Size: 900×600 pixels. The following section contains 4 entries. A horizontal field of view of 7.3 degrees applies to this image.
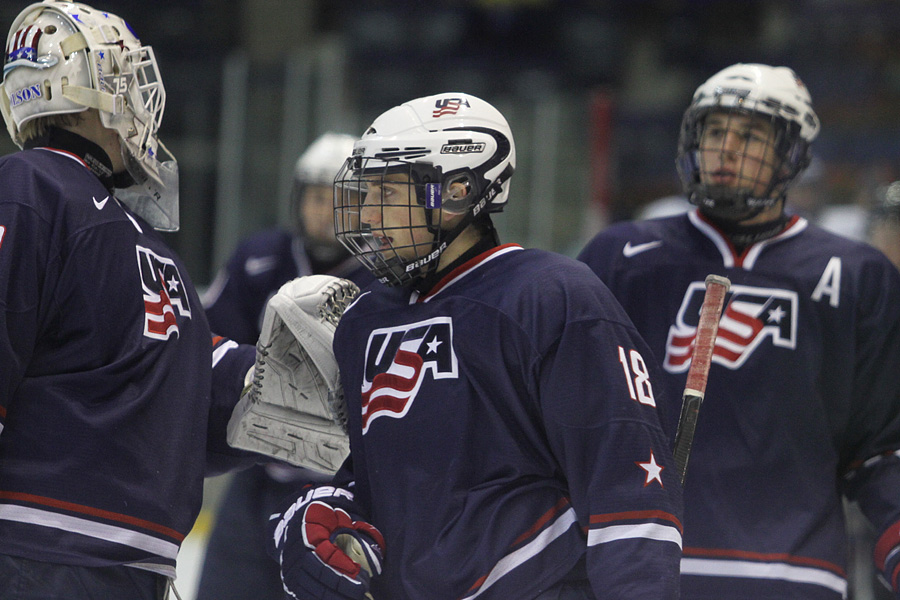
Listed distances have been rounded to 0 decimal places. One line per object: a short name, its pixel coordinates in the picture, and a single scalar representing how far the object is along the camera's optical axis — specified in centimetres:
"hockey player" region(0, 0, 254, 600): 1153
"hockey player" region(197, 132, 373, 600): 1299
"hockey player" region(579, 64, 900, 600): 1198
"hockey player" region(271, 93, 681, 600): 1141
